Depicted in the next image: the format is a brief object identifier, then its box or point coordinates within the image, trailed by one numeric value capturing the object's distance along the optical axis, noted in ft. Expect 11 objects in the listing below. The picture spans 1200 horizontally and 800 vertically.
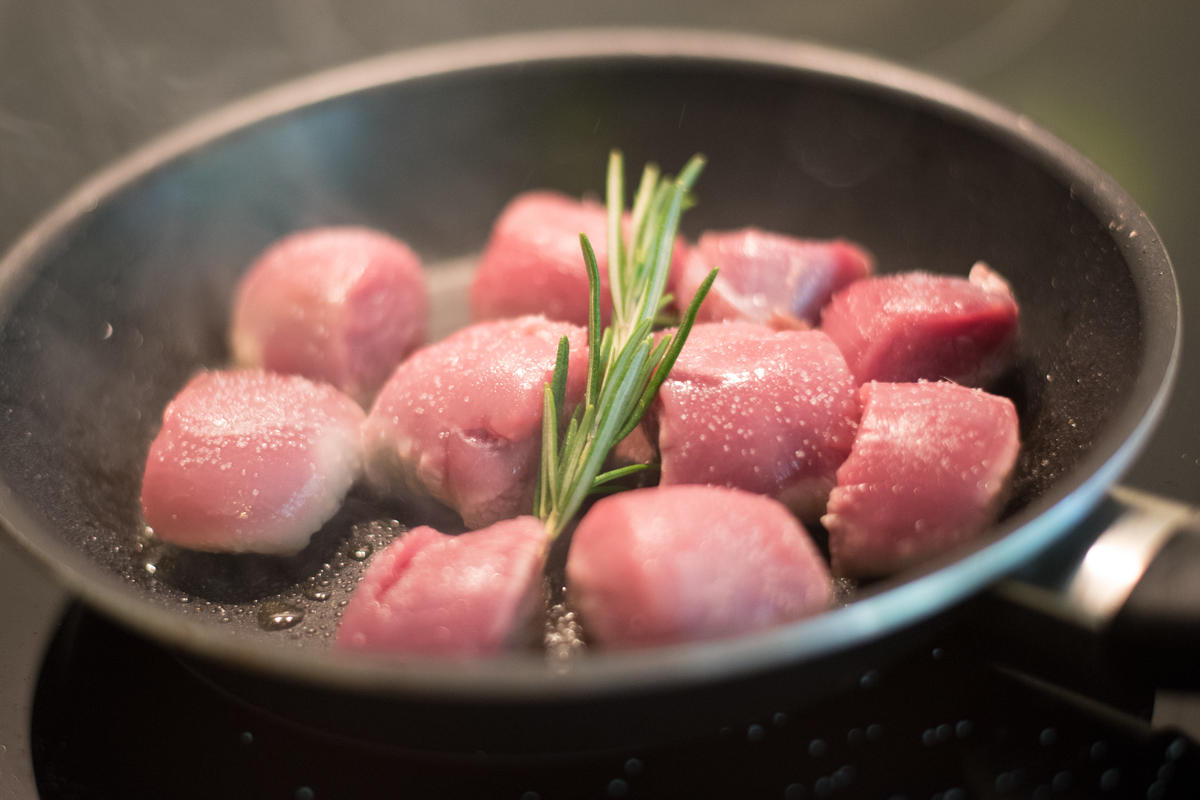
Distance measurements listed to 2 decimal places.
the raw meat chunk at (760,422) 1.17
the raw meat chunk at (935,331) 1.24
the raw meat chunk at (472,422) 1.20
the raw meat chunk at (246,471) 1.20
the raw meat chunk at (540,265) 1.37
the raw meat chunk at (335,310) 1.33
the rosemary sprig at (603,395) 1.17
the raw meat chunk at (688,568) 1.06
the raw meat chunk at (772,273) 1.32
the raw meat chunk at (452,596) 1.08
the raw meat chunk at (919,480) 1.13
